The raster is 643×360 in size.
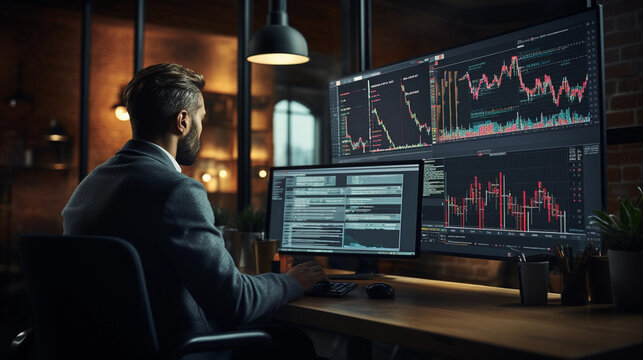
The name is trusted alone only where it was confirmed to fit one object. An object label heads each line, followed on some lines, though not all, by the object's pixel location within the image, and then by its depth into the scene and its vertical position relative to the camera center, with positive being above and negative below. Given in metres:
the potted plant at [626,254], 1.40 -0.13
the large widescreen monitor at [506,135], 1.64 +0.23
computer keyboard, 1.70 -0.27
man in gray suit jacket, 1.31 -0.08
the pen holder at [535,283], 1.54 -0.22
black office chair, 1.18 -0.22
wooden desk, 1.08 -0.28
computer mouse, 1.66 -0.27
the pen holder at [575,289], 1.52 -0.24
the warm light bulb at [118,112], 6.45 +1.05
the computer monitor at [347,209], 2.00 -0.03
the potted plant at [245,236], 2.63 -0.16
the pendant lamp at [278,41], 2.47 +0.72
